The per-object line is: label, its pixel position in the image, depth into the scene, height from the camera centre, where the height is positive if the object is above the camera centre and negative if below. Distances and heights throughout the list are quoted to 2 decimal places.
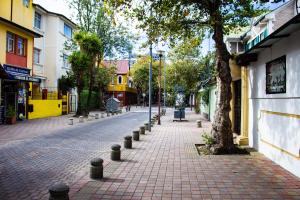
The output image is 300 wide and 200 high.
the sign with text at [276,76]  6.05 +0.69
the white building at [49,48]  23.16 +5.34
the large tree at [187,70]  26.57 +3.57
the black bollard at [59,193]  3.42 -1.33
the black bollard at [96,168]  5.08 -1.45
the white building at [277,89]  5.38 +0.32
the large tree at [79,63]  18.78 +3.01
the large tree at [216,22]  7.49 +2.69
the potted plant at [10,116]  14.37 -0.92
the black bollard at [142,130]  11.32 -1.42
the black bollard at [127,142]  8.15 -1.42
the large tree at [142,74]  44.27 +5.13
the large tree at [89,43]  18.91 +4.63
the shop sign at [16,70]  15.01 +2.04
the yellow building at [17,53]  15.18 +3.35
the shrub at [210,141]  7.70 -1.31
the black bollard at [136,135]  9.70 -1.41
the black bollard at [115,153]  6.52 -1.44
